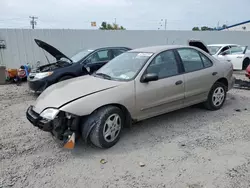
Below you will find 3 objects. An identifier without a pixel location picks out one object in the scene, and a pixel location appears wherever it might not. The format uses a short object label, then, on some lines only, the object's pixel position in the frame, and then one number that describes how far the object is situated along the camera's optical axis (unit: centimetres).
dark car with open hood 649
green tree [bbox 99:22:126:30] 3741
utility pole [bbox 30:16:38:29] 4043
